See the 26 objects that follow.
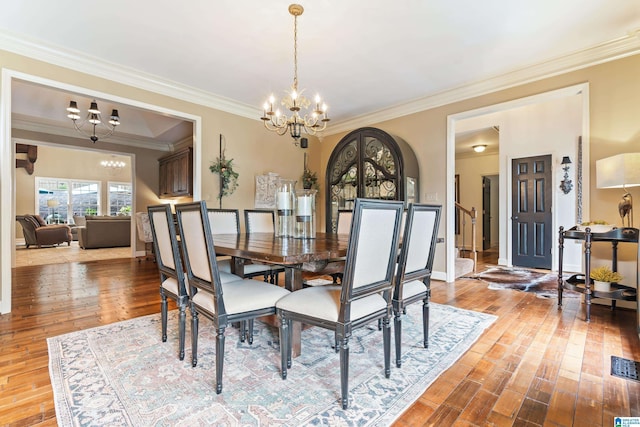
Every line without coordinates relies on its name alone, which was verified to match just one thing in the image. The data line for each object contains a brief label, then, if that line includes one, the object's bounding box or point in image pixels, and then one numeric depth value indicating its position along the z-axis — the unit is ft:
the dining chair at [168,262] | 6.37
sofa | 25.18
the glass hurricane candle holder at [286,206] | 7.76
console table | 8.26
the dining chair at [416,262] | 6.12
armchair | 26.27
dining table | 5.19
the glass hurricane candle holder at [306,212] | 7.59
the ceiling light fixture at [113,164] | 35.96
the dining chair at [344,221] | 10.79
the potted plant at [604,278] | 8.81
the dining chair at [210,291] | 5.19
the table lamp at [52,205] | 33.35
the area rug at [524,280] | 11.96
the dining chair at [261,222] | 10.75
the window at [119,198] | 36.83
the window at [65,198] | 33.06
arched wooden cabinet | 13.82
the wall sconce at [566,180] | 15.97
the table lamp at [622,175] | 8.13
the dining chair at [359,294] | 4.76
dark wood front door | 16.78
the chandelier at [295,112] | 8.08
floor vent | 5.69
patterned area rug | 4.59
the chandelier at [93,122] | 14.73
